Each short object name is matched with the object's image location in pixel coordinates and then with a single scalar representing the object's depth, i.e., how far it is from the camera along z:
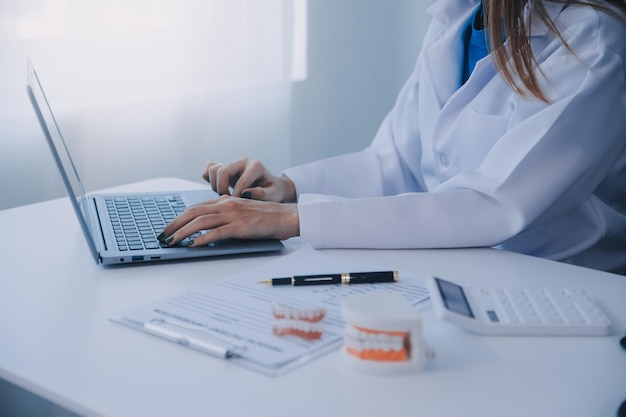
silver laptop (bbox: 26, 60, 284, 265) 1.08
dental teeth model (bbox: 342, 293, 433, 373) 0.75
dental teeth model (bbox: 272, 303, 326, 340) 0.83
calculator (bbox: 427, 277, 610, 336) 0.85
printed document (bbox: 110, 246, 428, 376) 0.80
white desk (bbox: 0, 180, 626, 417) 0.71
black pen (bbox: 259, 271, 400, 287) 0.98
